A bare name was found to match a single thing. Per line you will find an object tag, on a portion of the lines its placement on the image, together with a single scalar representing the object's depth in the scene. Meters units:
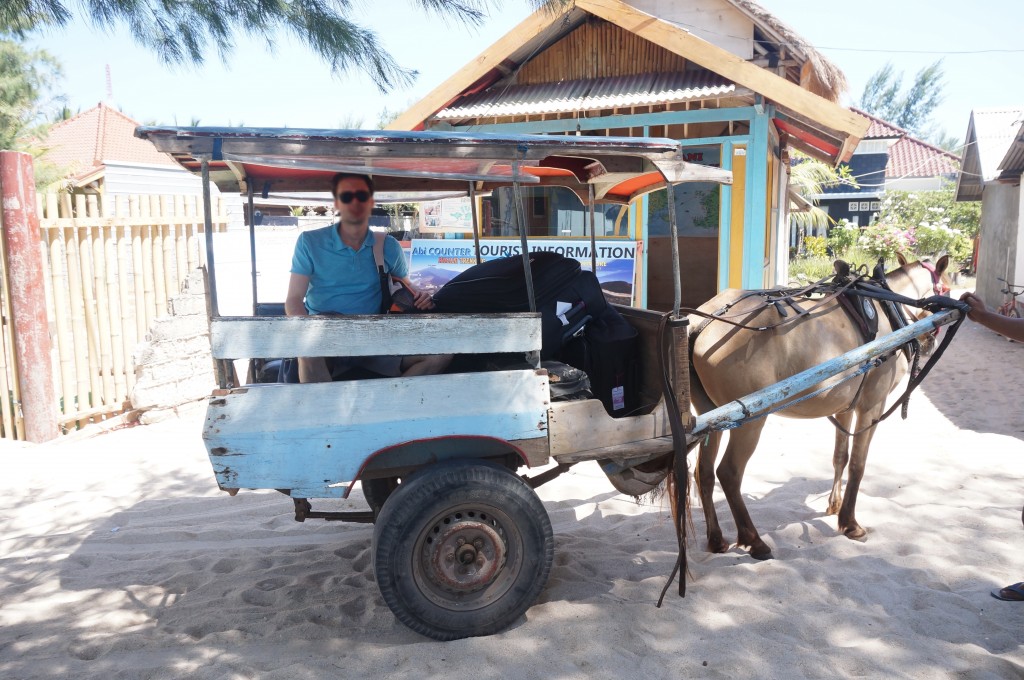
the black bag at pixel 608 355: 3.81
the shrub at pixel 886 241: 18.56
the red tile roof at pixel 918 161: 33.12
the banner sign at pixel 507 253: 8.59
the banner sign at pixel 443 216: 9.71
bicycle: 11.76
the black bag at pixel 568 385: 3.37
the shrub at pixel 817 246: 20.92
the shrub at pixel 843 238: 19.88
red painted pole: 6.06
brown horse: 4.18
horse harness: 4.21
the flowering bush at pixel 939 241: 20.11
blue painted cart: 2.94
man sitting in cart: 3.76
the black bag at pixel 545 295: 3.74
